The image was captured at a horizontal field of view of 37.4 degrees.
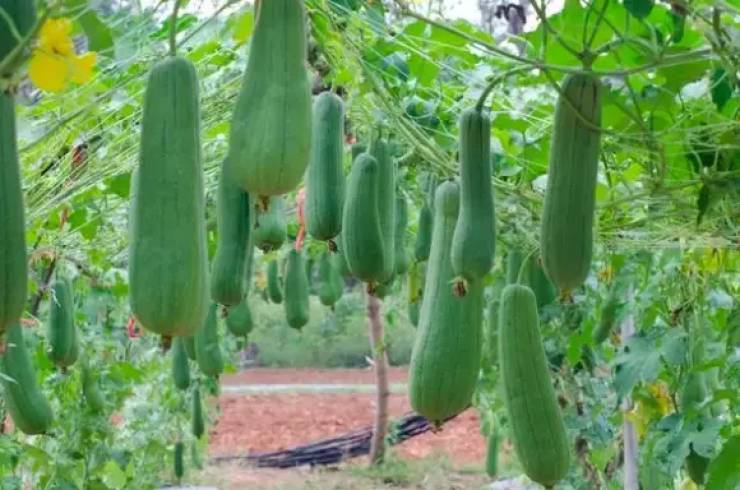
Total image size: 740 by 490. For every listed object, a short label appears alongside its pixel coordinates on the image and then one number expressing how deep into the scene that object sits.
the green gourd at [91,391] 5.70
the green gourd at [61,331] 4.18
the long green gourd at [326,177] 2.48
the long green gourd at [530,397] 2.24
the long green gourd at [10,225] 1.37
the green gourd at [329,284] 6.54
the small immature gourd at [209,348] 4.86
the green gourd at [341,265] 4.29
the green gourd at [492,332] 4.92
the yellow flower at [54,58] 1.44
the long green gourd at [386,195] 2.58
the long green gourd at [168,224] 1.52
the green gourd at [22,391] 3.27
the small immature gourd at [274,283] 6.71
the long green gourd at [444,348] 2.19
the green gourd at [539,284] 3.50
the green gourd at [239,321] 5.41
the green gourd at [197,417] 8.38
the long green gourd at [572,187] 1.85
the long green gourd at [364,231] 2.43
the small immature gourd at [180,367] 6.00
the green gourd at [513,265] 3.18
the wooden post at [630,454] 4.65
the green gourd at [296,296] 5.04
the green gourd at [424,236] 3.58
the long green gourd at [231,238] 2.30
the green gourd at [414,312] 5.88
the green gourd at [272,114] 1.47
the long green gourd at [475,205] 2.04
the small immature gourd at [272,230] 2.73
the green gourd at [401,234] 3.91
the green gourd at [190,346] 5.10
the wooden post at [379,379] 10.17
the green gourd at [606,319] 4.42
